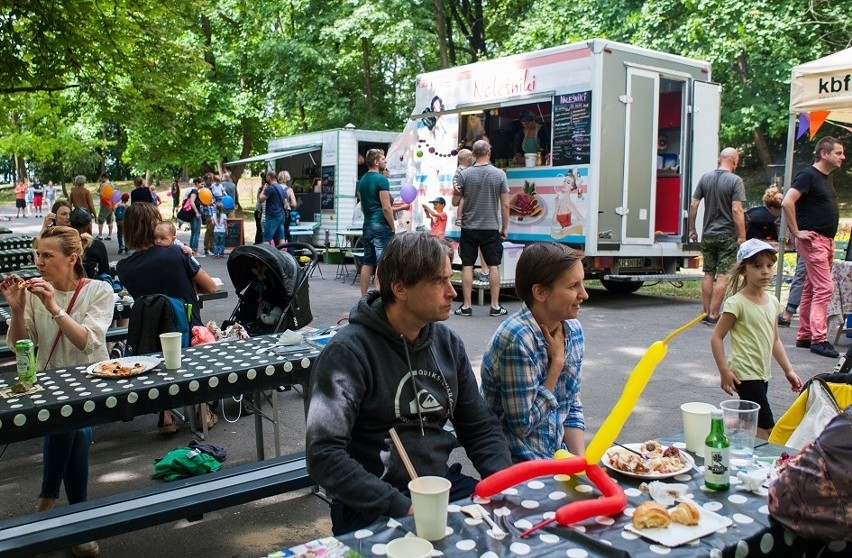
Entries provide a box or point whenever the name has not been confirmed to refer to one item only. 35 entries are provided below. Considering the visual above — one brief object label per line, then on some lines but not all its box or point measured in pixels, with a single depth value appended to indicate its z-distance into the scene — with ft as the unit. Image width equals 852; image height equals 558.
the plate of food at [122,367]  11.39
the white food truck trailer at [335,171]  56.49
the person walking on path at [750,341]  12.95
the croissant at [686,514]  6.30
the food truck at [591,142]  31.81
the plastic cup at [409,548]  5.42
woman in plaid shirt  9.04
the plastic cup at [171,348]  11.81
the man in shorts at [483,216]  30.73
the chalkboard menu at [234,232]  62.39
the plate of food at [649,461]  7.45
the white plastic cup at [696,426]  8.23
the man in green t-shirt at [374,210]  32.65
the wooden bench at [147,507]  9.52
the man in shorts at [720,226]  28.30
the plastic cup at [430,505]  5.86
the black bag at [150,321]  16.19
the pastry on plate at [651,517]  6.22
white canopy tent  23.31
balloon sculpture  6.29
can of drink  10.55
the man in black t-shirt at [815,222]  24.45
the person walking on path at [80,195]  46.67
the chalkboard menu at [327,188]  57.06
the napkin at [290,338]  13.55
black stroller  18.15
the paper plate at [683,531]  6.02
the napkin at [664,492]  6.89
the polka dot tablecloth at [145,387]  9.78
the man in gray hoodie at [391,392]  7.34
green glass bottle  7.16
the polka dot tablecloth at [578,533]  5.89
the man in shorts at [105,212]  71.51
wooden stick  6.63
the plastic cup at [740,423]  8.41
